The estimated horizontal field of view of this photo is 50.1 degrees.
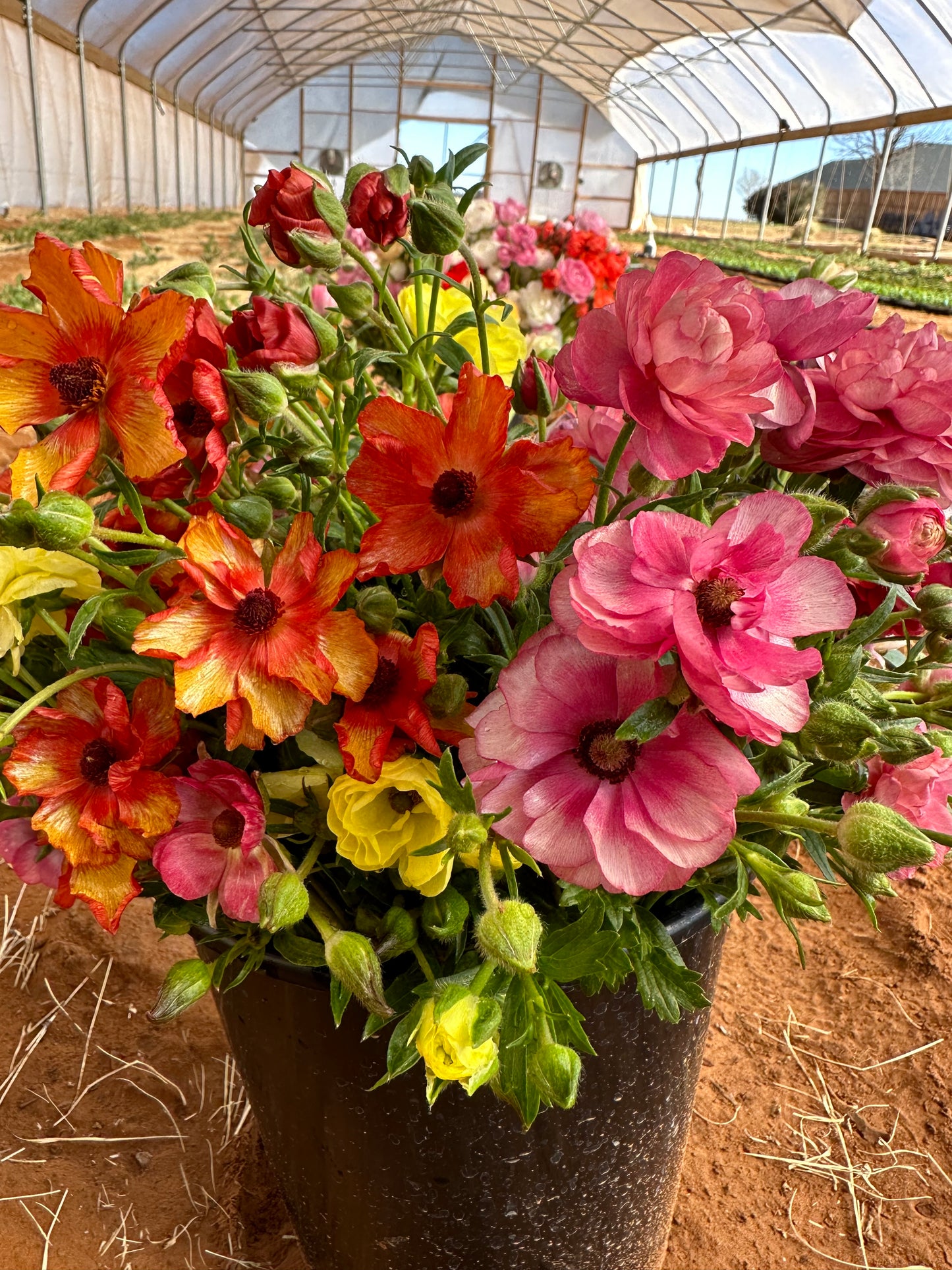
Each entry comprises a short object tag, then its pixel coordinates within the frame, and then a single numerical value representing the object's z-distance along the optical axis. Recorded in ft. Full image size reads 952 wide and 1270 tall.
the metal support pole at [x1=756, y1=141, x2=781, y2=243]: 41.16
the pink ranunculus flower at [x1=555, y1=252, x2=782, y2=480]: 1.33
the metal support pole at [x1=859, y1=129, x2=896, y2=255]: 31.07
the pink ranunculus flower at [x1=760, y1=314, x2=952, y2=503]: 1.45
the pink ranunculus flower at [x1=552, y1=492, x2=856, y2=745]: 1.20
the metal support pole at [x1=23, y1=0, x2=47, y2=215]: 24.44
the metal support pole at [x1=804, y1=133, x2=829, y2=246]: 36.76
